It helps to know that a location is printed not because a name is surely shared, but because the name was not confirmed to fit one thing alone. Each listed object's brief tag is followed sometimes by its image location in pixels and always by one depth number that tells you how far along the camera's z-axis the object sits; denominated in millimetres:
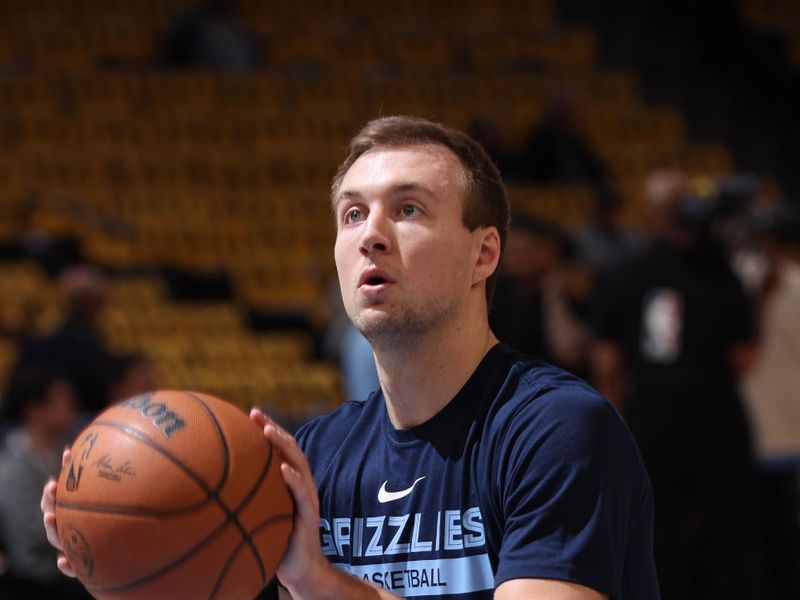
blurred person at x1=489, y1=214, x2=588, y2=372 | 11715
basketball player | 5238
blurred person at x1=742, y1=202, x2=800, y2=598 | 13914
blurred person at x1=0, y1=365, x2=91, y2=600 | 11914
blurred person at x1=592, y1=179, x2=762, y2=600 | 12336
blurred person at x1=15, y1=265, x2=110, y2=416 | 14414
